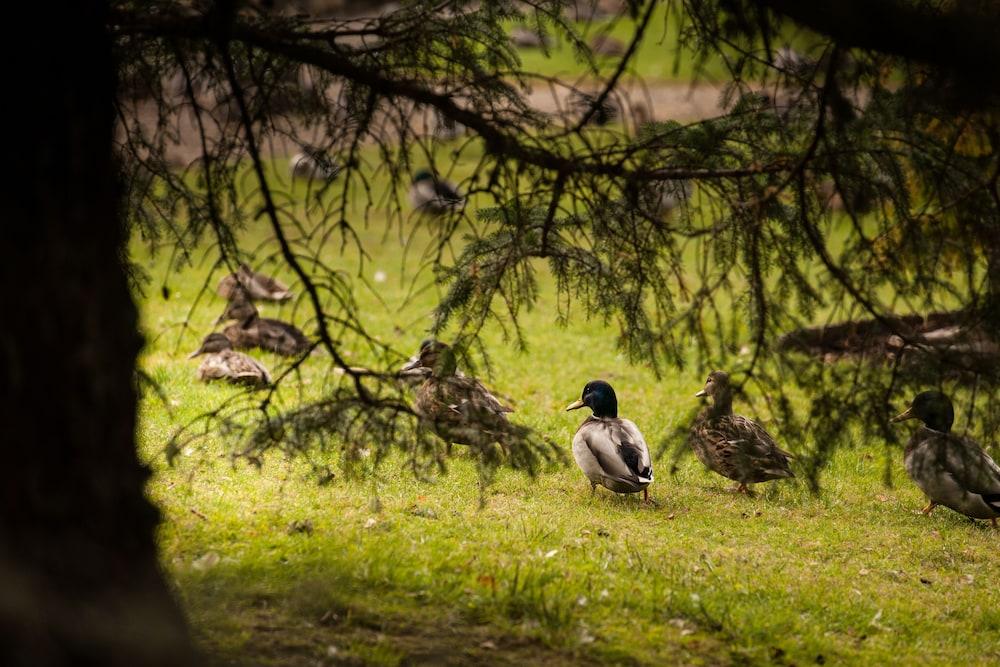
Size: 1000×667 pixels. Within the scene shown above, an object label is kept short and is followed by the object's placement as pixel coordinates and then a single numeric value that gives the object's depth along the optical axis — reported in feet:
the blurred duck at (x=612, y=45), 180.99
